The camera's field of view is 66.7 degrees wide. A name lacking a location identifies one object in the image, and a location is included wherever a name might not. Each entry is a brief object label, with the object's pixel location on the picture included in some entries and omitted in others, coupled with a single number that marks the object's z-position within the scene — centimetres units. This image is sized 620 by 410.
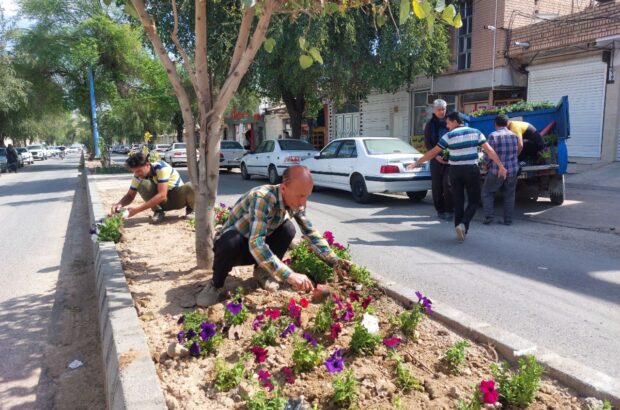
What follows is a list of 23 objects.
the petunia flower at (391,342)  273
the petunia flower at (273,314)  294
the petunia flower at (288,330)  283
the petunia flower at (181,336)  286
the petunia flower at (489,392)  211
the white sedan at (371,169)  973
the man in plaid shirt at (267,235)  318
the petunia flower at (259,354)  256
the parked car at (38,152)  4878
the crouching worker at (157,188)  618
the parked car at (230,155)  2041
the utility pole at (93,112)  2394
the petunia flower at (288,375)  247
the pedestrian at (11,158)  2712
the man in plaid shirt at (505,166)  764
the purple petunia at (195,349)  278
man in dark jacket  820
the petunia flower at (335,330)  283
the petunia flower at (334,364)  238
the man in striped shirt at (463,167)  641
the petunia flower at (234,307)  310
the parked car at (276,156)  1406
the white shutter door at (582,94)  1436
